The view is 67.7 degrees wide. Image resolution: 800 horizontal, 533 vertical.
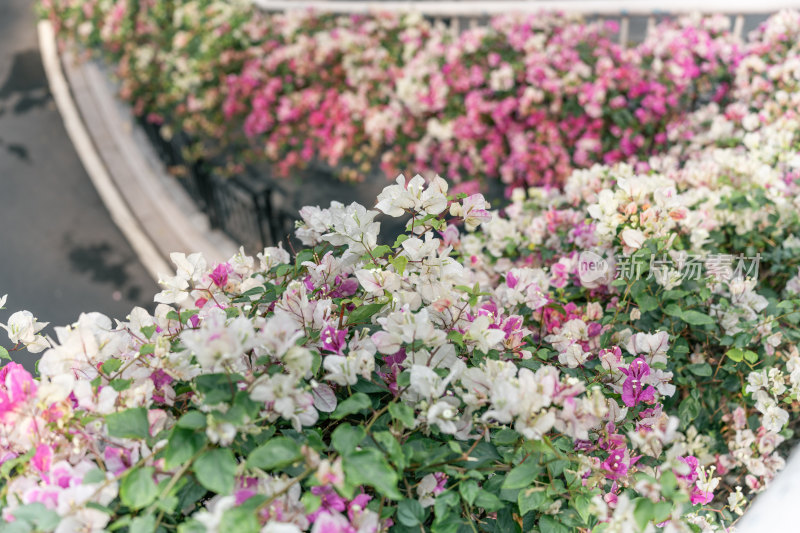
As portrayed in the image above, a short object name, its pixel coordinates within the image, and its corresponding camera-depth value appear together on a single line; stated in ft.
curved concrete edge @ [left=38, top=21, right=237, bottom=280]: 19.58
